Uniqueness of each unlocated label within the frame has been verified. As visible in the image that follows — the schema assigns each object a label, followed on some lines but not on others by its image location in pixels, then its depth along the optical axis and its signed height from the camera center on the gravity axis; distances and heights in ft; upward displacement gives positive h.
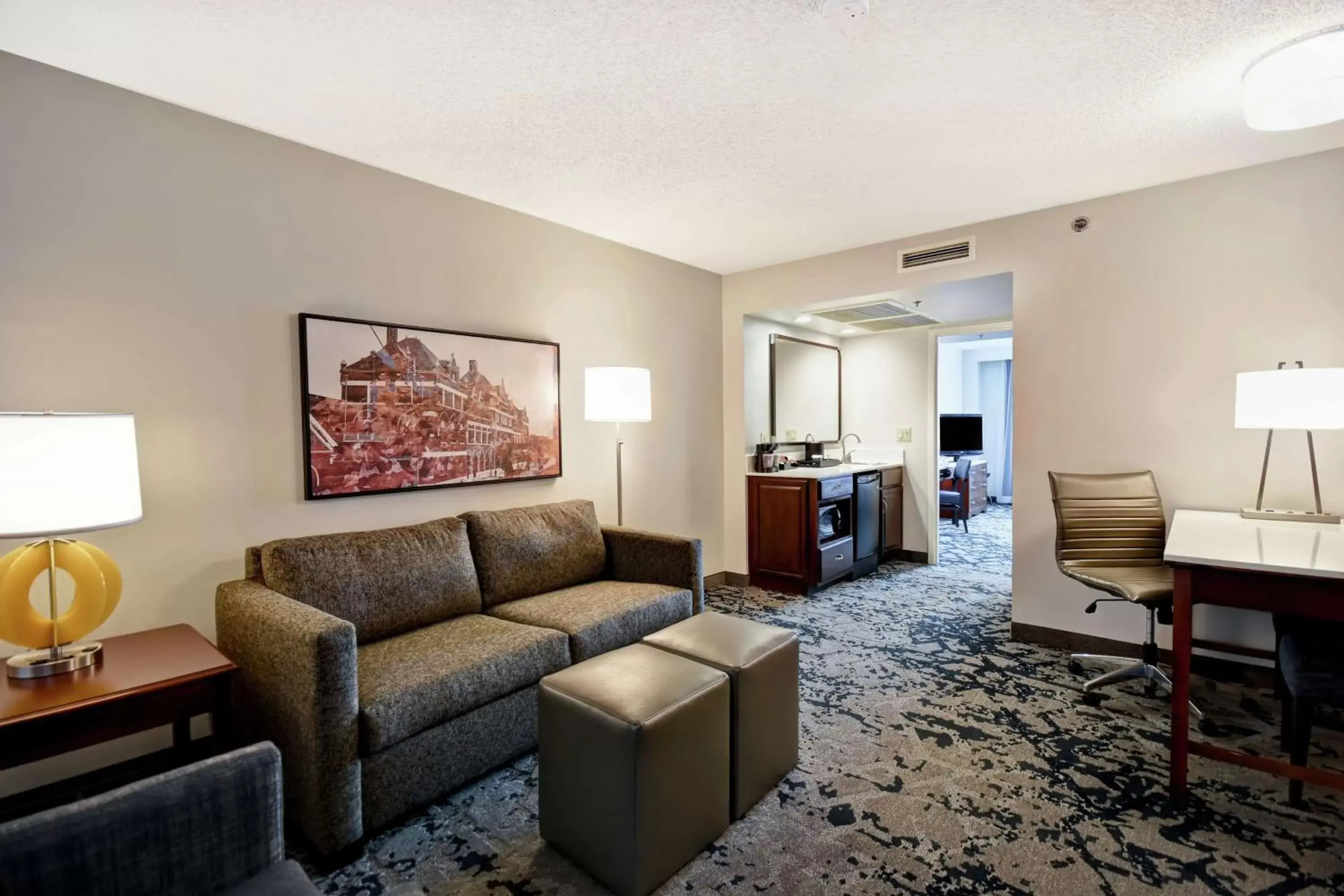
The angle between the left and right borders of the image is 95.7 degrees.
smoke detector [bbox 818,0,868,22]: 5.57 +3.90
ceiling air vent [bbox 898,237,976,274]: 12.05 +3.52
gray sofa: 5.77 -2.60
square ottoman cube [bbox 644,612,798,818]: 6.39 -2.84
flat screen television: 26.84 -0.31
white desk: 5.98 -1.64
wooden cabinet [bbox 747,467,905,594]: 14.53 -2.58
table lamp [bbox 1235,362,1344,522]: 7.63 +0.30
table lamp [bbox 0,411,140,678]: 4.99 -0.64
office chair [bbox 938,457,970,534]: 23.52 -2.71
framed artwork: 8.46 +0.41
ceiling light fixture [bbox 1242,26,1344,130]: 6.22 +3.63
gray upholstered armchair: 3.25 -2.31
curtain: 29.89 -0.75
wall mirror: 16.83 +1.13
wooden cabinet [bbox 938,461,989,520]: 23.90 -2.62
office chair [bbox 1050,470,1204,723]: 9.91 -1.63
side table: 4.88 -2.27
